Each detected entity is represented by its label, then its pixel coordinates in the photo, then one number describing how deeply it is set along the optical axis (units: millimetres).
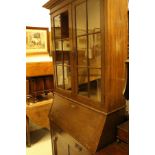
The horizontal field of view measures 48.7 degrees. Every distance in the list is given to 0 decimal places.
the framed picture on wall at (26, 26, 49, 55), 3396
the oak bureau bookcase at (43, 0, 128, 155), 1385
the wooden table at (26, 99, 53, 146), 2929
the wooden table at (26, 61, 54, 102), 3205
